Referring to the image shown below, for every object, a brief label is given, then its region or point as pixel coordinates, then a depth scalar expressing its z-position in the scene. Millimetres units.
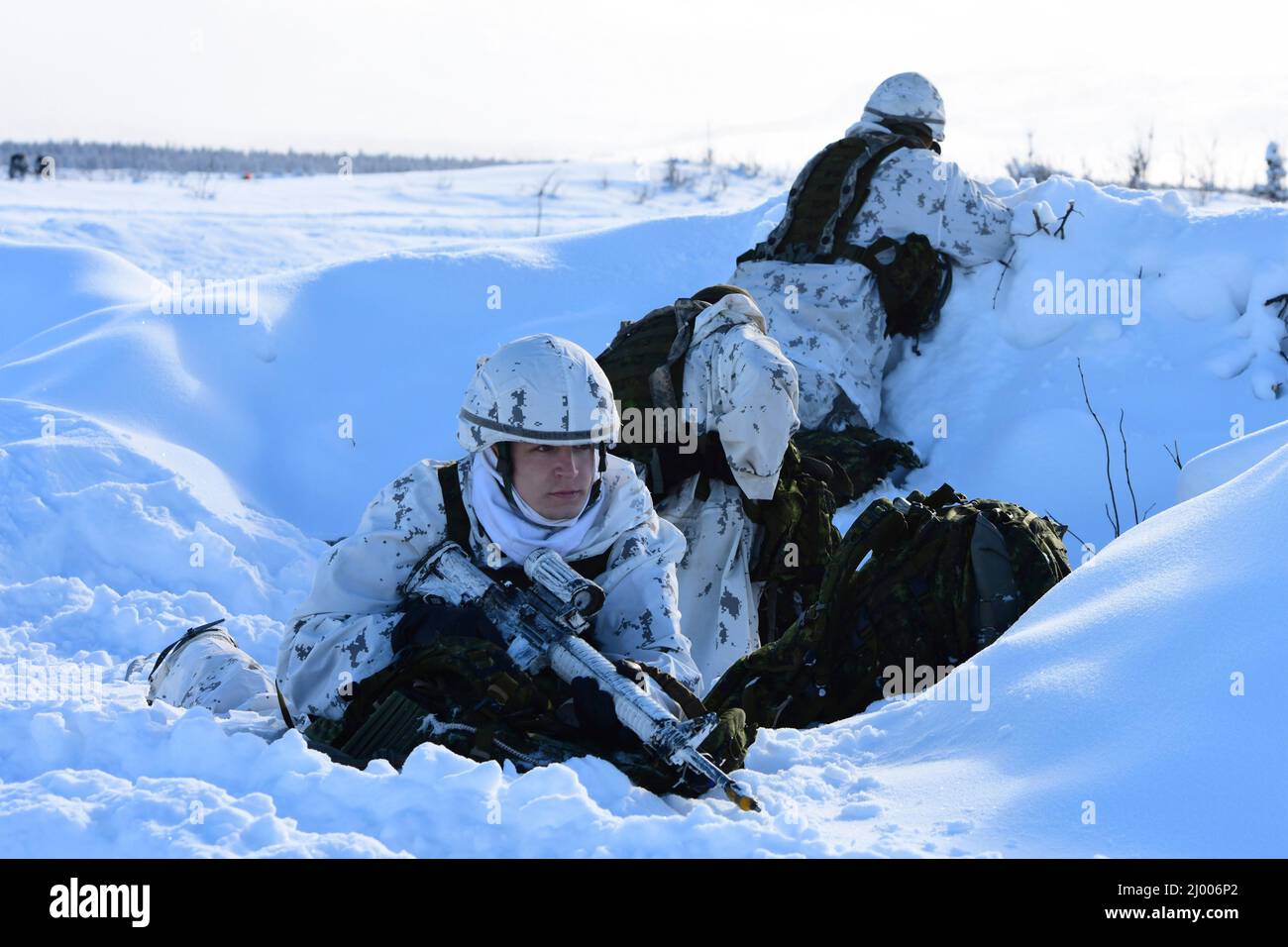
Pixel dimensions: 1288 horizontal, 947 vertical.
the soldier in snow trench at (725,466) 5492
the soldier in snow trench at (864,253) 7570
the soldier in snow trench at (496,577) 3471
